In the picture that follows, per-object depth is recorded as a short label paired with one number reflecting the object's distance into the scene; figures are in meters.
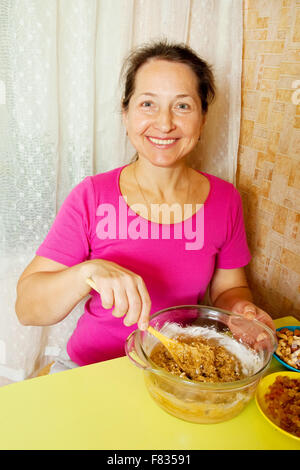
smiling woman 1.08
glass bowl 0.74
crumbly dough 0.83
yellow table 0.73
